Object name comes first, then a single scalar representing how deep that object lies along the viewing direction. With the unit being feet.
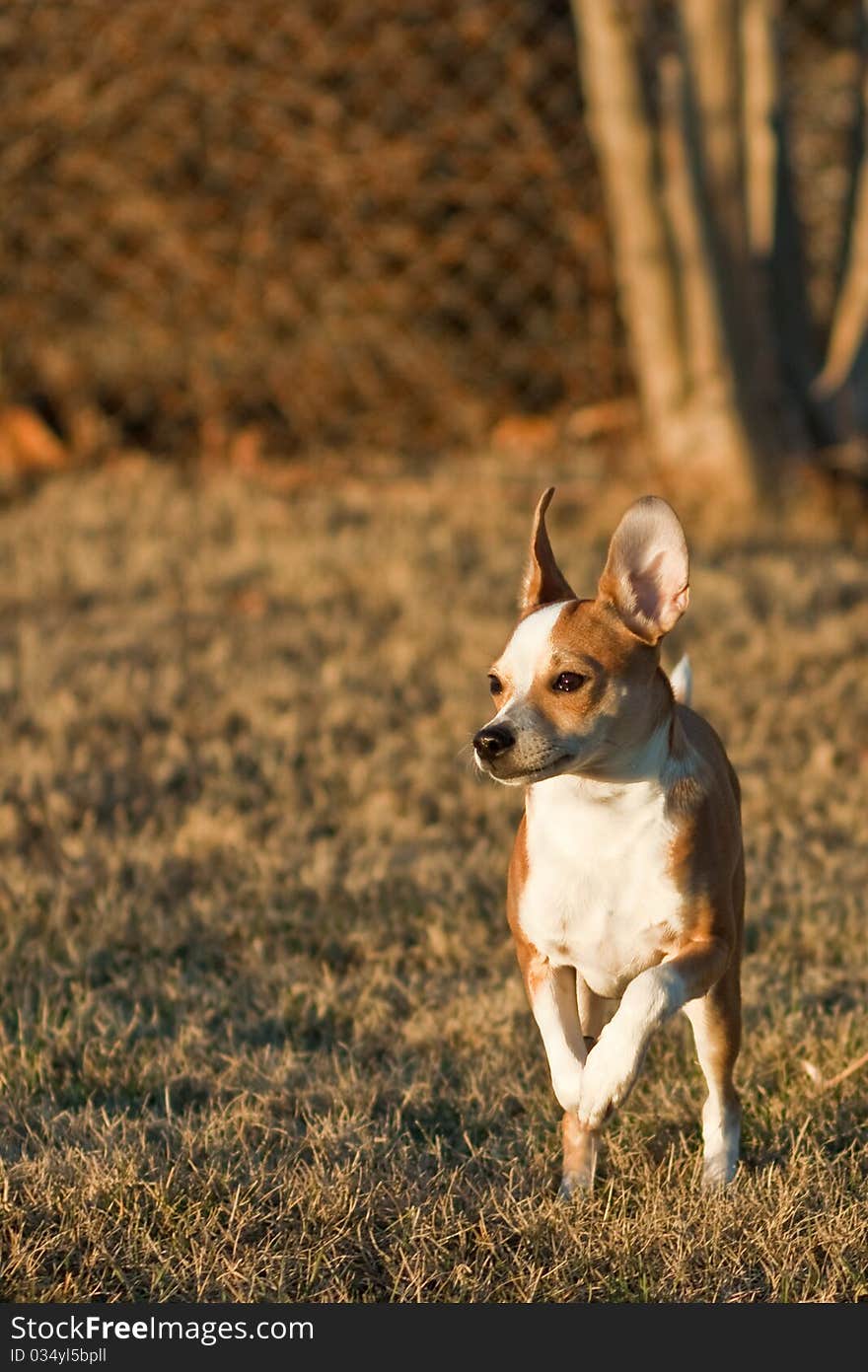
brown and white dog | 18.81
